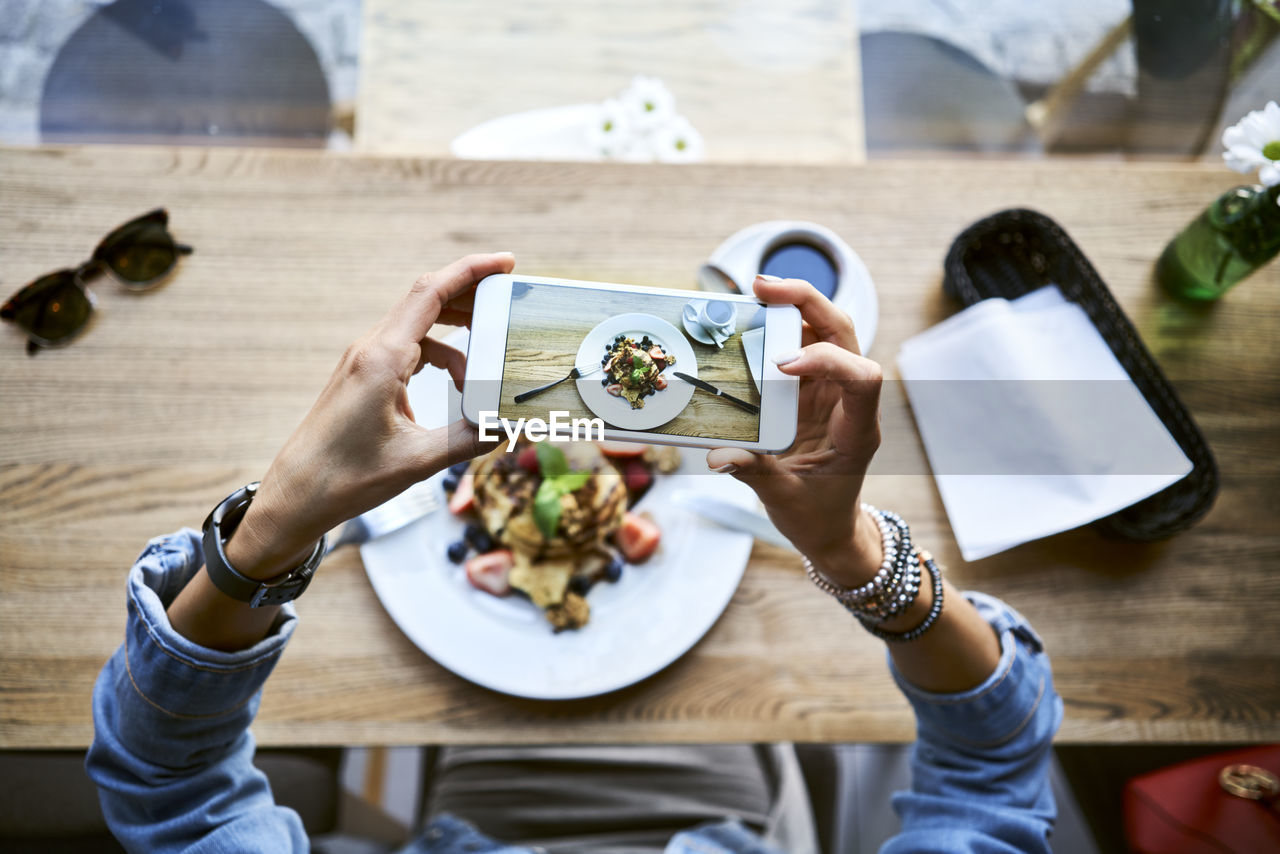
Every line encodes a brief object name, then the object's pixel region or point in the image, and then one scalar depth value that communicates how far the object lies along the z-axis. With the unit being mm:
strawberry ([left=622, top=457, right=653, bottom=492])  934
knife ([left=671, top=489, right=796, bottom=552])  891
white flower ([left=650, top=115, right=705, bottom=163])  1156
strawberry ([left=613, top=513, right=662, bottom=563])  897
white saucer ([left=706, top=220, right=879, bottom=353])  928
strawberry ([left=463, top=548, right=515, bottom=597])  878
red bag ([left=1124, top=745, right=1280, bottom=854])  1032
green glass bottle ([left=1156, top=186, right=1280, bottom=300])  867
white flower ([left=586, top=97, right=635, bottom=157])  1165
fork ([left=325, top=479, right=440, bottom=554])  865
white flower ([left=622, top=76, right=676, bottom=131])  1152
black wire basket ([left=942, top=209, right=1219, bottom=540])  861
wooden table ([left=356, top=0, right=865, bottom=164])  1388
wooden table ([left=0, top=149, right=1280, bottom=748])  876
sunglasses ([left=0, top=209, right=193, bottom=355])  949
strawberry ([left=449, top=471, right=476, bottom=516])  912
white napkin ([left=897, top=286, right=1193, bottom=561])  863
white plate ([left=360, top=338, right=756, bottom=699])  849
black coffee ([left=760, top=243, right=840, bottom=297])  931
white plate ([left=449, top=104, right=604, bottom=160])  1365
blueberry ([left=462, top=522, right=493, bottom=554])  902
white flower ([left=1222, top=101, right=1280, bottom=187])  772
